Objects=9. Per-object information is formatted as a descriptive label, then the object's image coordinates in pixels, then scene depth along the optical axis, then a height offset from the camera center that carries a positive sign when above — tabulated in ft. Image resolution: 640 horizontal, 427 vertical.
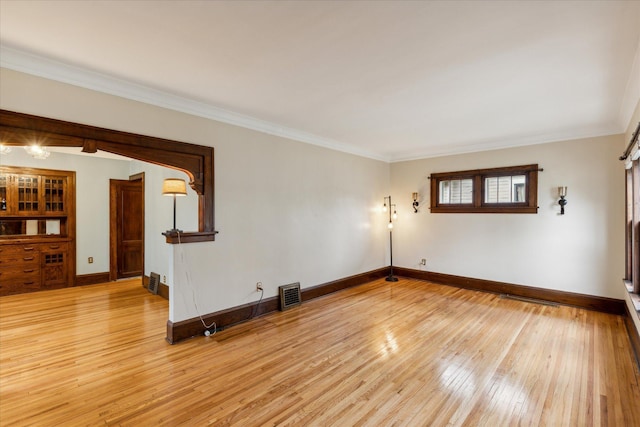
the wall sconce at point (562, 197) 14.67 +0.76
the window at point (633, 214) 10.41 -0.08
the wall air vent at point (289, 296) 14.01 -4.18
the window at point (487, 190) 15.92 +1.29
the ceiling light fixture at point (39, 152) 12.42 +2.70
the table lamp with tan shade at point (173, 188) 12.00 +0.98
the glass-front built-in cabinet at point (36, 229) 16.99 -1.13
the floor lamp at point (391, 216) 21.14 -0.32
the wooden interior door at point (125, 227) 20.31 -1.14
